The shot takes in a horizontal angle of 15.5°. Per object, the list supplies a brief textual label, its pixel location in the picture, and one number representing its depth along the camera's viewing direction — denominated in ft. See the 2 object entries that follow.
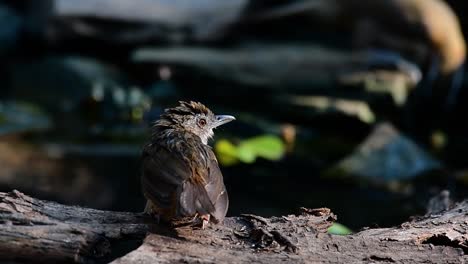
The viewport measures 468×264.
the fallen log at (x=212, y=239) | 24.41
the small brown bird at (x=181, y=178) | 26.08
